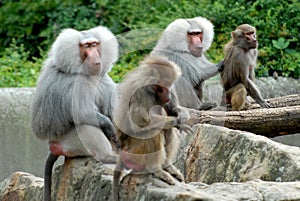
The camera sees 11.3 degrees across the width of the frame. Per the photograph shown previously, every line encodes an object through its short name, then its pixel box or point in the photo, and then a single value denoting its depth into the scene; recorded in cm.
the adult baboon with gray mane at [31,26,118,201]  1243
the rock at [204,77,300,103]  1830
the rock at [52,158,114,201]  1144
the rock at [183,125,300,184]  1102
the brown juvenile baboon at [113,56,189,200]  977
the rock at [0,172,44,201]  1356
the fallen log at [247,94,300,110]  1504
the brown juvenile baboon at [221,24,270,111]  1580
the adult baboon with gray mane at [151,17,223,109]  1436
